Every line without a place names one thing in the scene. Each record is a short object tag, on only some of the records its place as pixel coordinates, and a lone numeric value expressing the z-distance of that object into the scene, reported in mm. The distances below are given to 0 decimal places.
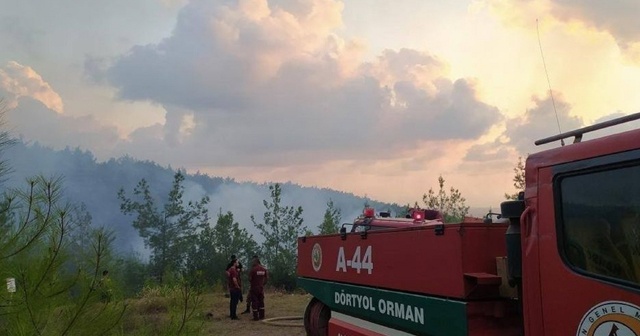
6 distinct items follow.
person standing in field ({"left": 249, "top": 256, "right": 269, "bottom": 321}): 15492
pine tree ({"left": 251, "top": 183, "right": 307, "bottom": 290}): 34875
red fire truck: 3070
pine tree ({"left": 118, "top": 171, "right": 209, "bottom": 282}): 38031
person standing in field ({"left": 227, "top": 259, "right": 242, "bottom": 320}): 15859
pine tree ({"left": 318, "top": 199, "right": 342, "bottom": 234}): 30438
